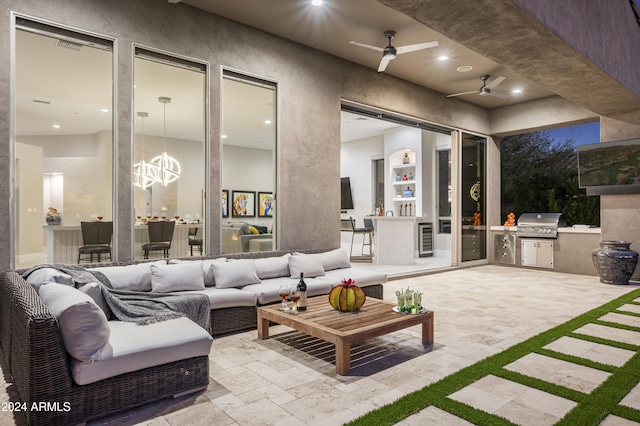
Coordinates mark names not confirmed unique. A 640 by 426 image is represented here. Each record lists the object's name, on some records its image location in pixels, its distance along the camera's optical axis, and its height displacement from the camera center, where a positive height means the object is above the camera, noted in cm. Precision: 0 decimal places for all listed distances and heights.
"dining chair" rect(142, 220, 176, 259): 461 -27
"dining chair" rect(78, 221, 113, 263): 420 -27
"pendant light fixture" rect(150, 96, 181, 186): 468 +55
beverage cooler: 1100 -74
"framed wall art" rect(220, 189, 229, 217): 509 +13
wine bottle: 367 -77
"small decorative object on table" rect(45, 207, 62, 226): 404 -4
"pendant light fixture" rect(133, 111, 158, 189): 448 +45
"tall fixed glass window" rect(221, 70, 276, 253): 517 +63
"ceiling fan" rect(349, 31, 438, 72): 518 +209
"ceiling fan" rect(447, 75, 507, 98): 702 +211
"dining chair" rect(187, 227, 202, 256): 484 -32
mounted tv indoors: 1334 +55
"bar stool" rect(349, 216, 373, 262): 1003 -110
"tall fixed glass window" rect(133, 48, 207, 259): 454 +78
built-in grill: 825 -26
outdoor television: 688 +76
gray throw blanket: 308 -75
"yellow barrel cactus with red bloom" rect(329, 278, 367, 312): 357 -75
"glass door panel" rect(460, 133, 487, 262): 904 +32
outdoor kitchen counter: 783 -72
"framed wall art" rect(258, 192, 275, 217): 547 +11
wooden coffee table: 300 -88
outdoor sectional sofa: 219 -81
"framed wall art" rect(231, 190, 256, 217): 521 +11
